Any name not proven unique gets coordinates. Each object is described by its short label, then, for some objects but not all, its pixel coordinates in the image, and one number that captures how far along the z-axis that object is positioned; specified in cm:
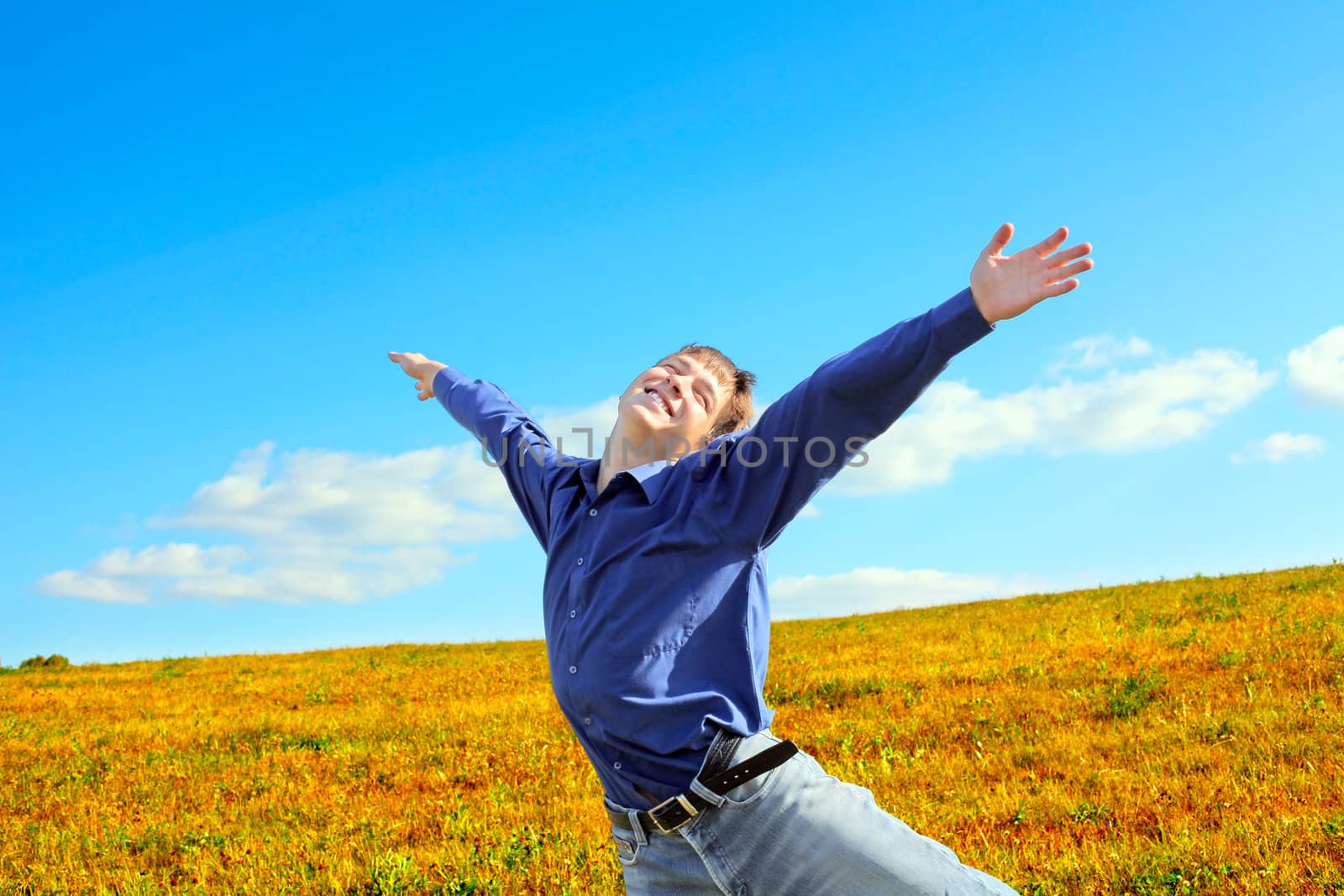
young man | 279
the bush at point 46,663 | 2323
